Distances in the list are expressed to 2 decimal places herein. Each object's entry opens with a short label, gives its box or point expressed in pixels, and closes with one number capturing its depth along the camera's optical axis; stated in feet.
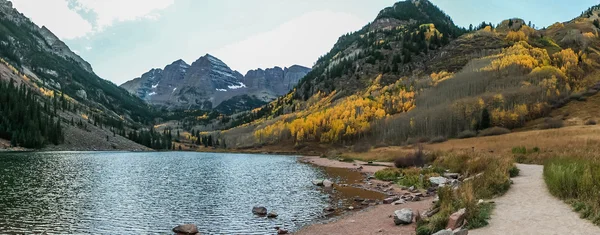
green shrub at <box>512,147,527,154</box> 193.33
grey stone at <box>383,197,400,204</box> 110.83
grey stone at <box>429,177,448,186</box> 130.43
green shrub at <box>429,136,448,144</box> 386.52
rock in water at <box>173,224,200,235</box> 81.46
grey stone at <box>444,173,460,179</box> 144.66
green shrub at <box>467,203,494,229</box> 54.34
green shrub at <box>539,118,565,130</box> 338.46
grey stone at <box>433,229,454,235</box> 48.23
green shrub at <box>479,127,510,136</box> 360.46
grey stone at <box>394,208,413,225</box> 74.23
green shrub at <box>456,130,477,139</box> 383.37
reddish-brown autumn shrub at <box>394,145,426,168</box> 215.51
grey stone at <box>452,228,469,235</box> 47.85
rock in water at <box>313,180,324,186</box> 163.52
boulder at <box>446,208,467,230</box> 55.01
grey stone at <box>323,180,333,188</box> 156.85
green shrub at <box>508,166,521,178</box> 107.57
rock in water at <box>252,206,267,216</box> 101.68
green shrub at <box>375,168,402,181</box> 177.71
